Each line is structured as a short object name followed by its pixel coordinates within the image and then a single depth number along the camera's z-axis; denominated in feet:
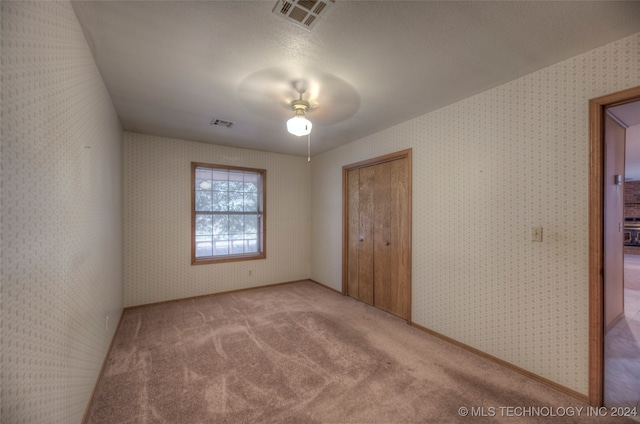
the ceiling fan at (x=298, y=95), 7.25
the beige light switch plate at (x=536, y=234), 6.98
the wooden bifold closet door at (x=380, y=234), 11.03
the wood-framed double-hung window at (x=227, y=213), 14.05
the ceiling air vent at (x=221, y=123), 10.69
